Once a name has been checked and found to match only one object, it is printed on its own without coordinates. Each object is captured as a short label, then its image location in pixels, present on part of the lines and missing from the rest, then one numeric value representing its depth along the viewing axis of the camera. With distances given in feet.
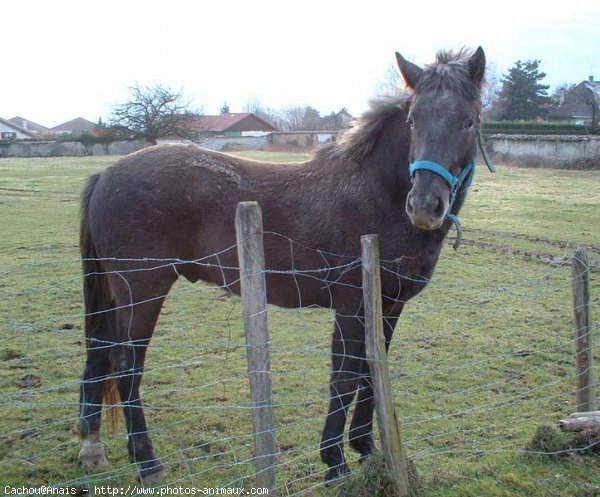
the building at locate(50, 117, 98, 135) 309.83
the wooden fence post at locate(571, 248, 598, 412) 13.57
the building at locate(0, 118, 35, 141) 233.82
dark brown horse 11.45
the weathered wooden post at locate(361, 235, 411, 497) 9.60
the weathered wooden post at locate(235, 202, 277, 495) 9.07
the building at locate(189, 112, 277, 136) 204.70
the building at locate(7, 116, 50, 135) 330.34
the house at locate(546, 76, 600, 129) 148.83
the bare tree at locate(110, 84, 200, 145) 113.19
